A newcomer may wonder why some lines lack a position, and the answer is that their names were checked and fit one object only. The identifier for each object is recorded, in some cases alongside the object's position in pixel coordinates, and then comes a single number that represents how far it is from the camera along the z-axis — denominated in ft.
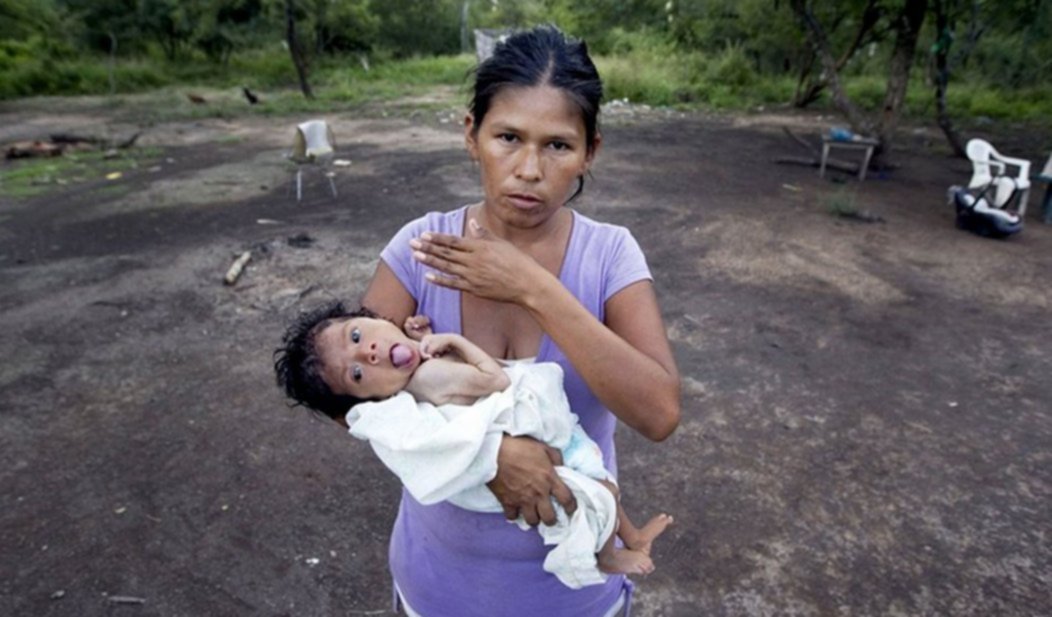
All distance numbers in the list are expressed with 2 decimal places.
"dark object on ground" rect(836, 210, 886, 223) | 26.91
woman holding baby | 3.81
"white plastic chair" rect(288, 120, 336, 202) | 28.73
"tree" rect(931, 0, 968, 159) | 33.81
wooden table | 32.27
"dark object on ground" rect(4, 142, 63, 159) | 37.68
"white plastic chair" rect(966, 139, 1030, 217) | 26.37
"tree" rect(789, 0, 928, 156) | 32.86
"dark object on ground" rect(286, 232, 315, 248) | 23.03
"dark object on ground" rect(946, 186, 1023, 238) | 25.00
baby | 3.99
